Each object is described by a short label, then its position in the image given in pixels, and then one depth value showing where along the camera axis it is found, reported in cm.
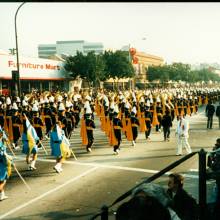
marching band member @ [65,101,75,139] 1919
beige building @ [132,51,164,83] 10124
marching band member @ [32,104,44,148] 1702
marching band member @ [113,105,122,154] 1514
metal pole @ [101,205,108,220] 349
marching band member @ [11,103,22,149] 1752
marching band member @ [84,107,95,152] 1559
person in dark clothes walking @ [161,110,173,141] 1808
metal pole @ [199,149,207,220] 352
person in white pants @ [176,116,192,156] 1470
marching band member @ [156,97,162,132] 2134
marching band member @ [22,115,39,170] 1248
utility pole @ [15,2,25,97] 2499
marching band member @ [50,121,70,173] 1199
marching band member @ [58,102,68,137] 1735
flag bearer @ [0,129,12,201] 930
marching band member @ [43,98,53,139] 2031
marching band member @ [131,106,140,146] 1703
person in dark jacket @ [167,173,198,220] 423
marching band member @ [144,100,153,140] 1887
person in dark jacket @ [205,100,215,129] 2256
